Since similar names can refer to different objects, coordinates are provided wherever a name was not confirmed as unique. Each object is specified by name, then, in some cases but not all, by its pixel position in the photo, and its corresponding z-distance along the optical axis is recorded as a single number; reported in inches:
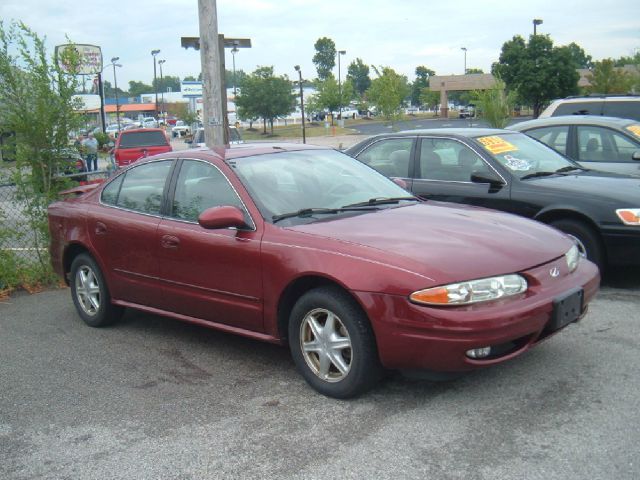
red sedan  151.6
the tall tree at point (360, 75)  5255.9
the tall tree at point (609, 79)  1282.0
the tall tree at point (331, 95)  2728.8
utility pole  363.3
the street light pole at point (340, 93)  2736.2
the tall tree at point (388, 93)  1425.9
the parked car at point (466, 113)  2654.5
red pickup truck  886.4
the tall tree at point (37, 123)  299.1
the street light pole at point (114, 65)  2643.7
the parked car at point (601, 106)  436.1
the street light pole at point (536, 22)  1731.1
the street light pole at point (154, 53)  2642.0
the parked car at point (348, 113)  3572.8
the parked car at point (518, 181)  249.8
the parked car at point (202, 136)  971.3
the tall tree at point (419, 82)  4532.5
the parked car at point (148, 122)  2831.2
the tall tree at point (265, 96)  2427.4
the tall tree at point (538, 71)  1696.6
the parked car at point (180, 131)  2681.1
